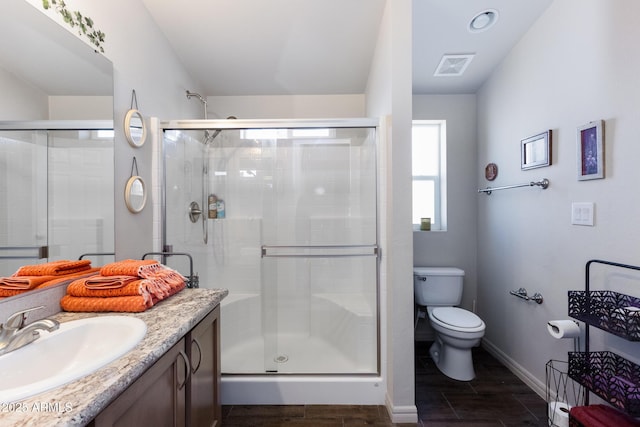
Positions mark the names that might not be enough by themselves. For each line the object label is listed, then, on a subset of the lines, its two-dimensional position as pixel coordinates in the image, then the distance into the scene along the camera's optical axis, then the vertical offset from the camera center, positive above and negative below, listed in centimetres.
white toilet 186 -78
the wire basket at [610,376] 104 -71
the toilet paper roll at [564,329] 137 -60
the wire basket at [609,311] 107 -44
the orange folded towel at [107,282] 104 -26
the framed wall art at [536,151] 168 +43
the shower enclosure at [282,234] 180 -15
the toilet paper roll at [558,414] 133 -103
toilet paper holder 176 -57
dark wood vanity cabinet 70 -58
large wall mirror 92 +29
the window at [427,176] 262 +38
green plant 109 +87
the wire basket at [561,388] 143 -102
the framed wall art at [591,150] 133 +33
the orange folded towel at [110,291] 103 -30
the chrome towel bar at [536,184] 171 +20
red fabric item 114 -91
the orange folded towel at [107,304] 100 -34
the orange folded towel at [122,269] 111 -23
